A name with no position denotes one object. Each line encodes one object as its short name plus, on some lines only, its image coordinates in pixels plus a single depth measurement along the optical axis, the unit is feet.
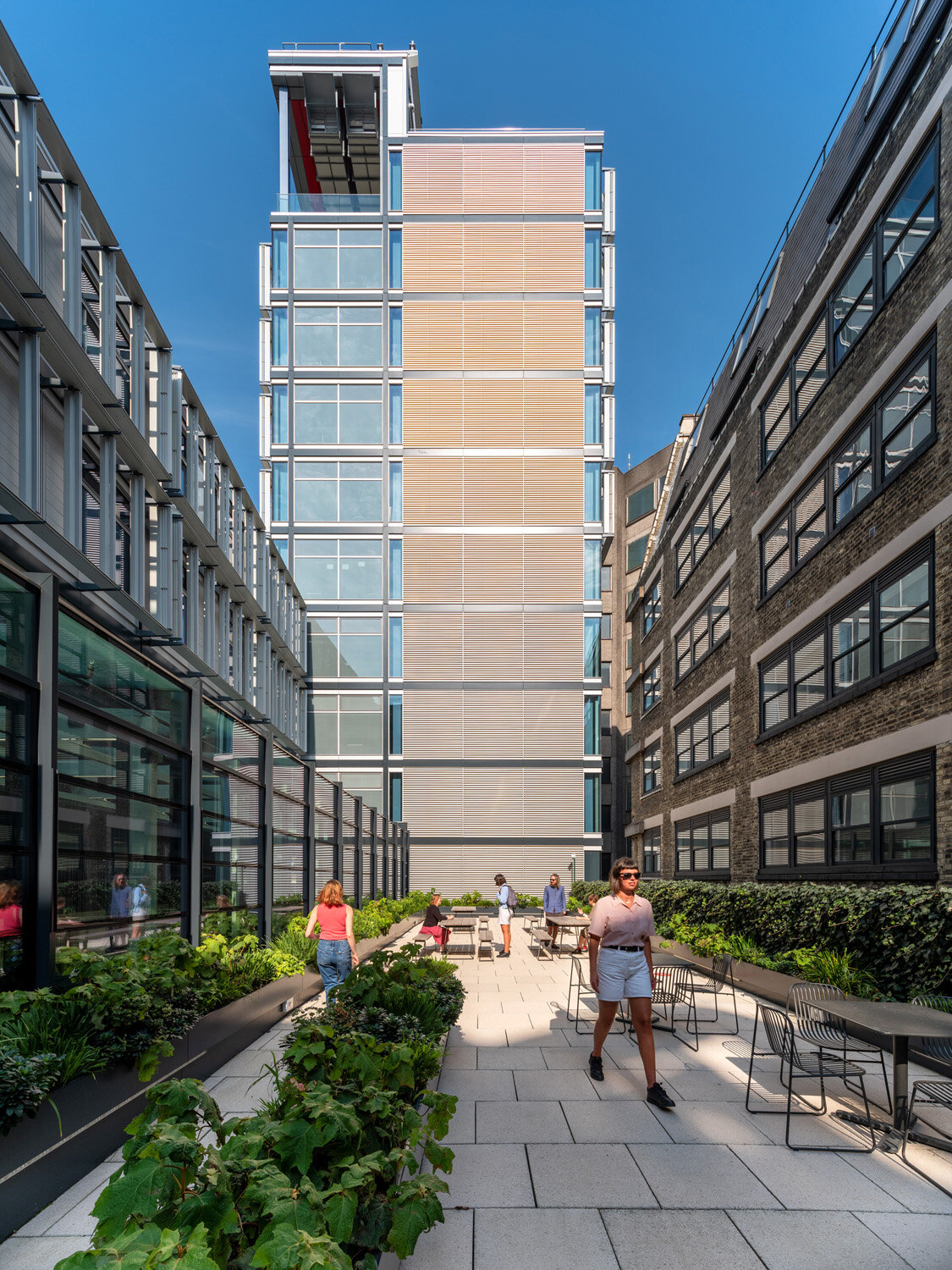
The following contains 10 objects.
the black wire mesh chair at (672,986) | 32.24
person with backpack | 64.03
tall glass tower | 126.62
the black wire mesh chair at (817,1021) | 22.75
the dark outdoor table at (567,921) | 60.29
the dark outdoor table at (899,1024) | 19.65
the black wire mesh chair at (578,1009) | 34.19
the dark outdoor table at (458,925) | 61.67
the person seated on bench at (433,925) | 56.85
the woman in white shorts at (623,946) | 24.52
